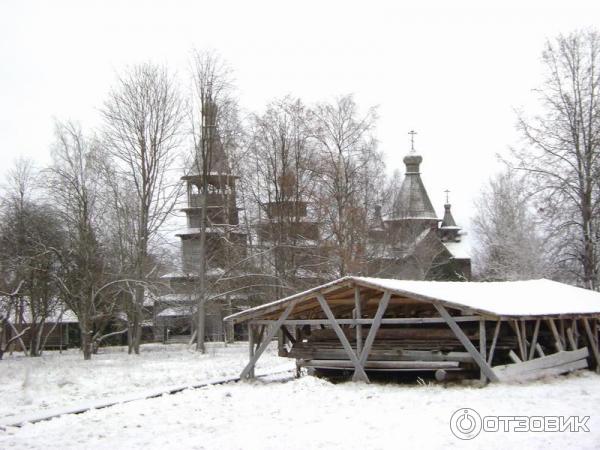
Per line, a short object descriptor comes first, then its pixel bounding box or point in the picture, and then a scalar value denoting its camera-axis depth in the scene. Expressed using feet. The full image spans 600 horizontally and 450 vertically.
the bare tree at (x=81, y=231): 100.68
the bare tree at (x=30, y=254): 107.04
